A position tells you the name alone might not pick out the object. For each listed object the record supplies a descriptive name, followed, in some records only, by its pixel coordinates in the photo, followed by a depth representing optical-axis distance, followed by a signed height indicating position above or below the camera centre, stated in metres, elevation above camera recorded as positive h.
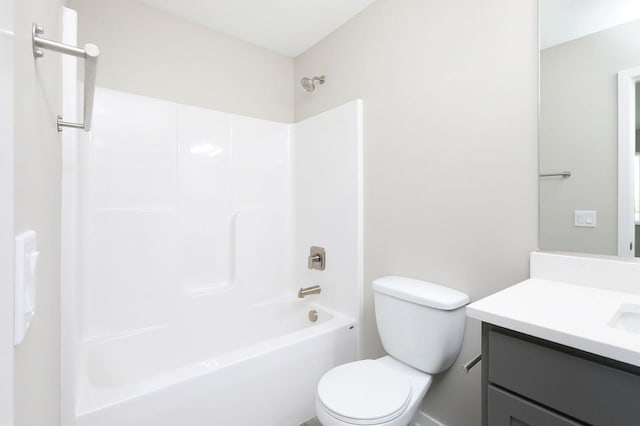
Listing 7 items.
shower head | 2.23 +0.98
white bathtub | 1.18 -0.79
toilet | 1.15 -0.71
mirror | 1.04 +0.33
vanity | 0.65 -0.34
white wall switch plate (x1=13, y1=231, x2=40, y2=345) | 0.39 -0.10
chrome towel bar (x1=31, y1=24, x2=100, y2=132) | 0.56 +0.32
